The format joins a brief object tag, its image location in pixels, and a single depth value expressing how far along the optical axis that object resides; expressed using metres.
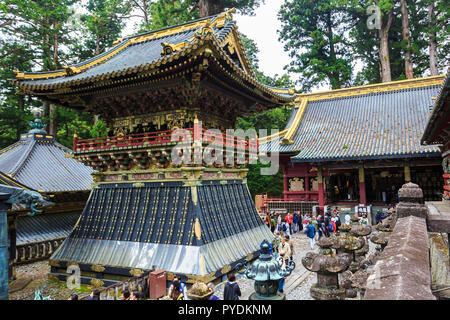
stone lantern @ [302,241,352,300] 4.92
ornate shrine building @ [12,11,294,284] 10.85
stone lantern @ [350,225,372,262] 8.48
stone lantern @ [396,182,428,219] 5.36
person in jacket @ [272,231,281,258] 14.14
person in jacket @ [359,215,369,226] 16.74
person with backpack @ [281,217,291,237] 19.84
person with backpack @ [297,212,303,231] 21.99
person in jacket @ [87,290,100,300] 7.70
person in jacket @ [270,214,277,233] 20.62
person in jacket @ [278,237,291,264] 11.23
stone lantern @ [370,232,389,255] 6.65
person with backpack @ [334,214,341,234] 18.49
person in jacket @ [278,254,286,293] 9.43
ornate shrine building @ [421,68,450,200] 8.52
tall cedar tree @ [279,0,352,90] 36.69
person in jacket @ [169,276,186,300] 9.02
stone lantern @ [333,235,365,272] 6.78
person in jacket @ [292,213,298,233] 22.08
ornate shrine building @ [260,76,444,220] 21.45
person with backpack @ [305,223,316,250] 15.52
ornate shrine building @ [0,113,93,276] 15.59
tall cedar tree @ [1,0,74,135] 23.62
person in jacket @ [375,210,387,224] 20.01
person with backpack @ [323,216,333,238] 17.77
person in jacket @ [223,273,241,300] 6.77
